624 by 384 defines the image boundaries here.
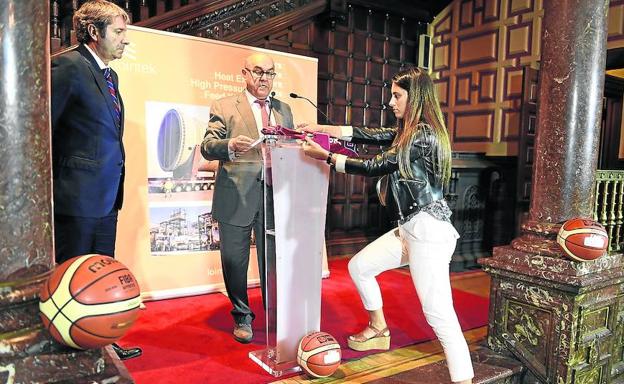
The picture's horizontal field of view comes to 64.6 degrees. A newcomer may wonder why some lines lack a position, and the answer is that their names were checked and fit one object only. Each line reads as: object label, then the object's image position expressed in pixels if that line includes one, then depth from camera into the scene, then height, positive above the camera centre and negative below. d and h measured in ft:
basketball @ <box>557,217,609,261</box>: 7.83 -1.24
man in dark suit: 6.89 +0.31
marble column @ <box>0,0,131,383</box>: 4.40 -0.53
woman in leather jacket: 7.06 -0.42
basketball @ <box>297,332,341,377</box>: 7.32 -2.97
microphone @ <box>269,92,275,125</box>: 9.15 +0.89
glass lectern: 7.39 -1.40
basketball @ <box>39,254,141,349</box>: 4.39 -1.38
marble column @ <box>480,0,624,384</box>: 8.21 -1.57
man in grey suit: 8.88 -0.48
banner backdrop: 11.21 -0.14
